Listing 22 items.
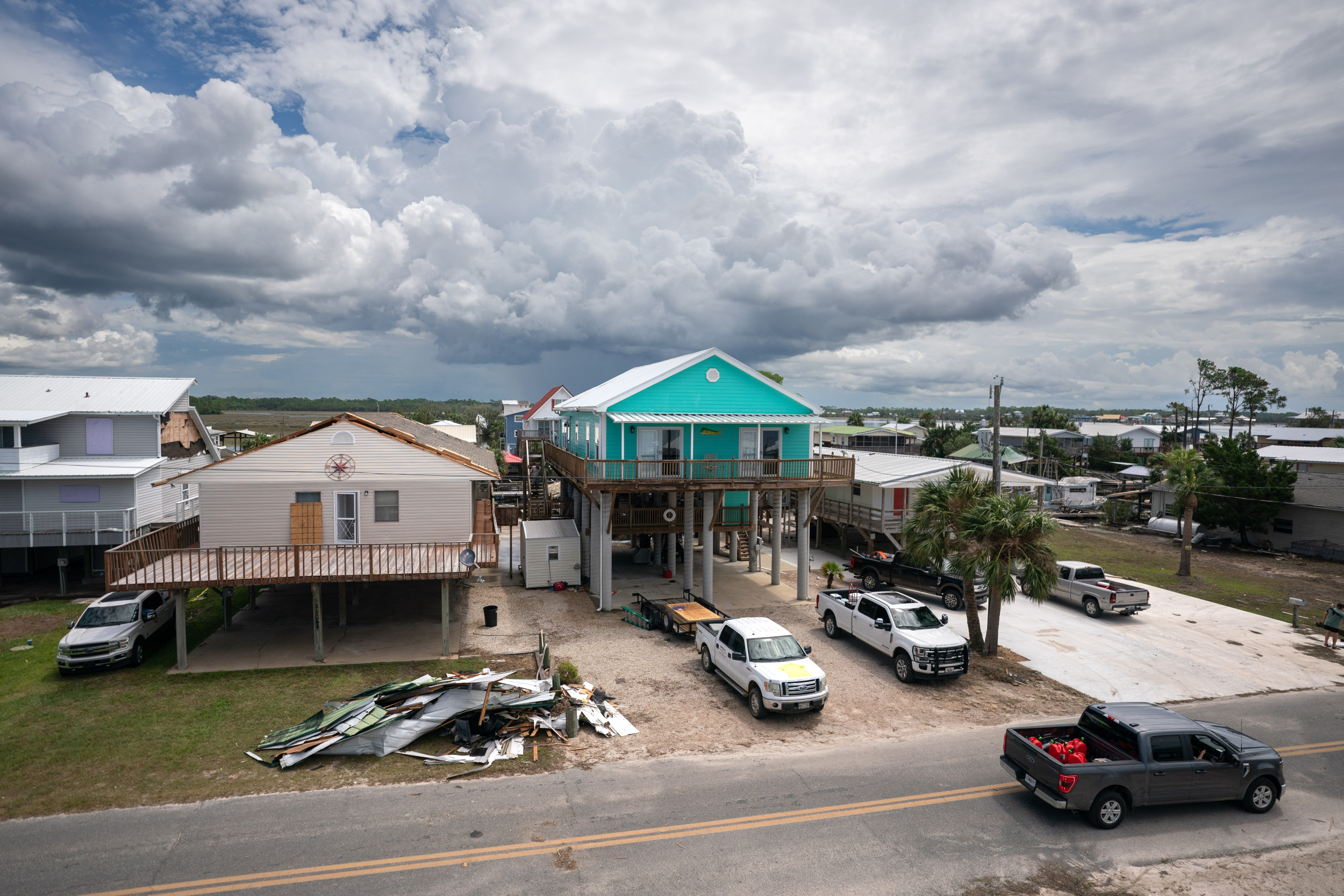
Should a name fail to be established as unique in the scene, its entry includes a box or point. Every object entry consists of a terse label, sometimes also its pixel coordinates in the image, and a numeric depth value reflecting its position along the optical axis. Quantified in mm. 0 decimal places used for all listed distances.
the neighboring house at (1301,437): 69750
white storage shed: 27281
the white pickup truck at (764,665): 15039
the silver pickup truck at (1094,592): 23672
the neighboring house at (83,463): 27312
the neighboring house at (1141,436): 99438
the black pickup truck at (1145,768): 10719
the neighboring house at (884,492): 31656
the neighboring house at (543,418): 69812
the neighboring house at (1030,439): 84250
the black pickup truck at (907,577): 25641
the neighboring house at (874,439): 86625
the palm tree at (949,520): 19953
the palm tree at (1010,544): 18516
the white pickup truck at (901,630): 17312
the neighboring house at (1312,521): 35094
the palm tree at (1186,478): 29203
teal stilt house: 24703
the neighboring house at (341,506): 19688
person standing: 21875
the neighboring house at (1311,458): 42156
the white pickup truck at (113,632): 17344
